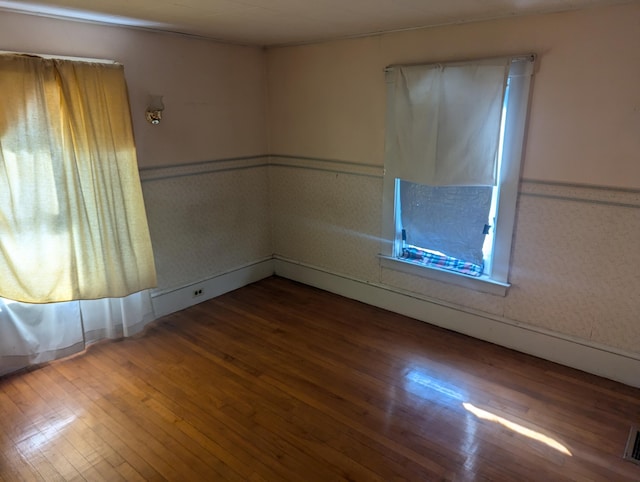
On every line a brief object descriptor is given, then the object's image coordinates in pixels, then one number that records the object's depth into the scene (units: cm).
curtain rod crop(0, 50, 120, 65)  250
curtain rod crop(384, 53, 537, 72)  264
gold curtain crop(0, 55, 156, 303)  256
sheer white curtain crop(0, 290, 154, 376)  278
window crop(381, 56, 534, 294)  280
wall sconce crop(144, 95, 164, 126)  319
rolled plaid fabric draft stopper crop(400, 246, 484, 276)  323
